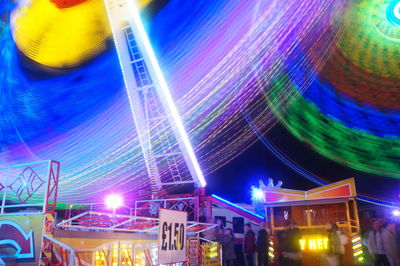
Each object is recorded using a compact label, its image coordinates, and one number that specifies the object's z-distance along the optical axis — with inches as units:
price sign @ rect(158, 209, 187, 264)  236.2
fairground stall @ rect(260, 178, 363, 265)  416.8
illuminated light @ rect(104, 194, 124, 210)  601.8
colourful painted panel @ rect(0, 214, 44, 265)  223.9
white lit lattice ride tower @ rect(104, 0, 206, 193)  605.9
